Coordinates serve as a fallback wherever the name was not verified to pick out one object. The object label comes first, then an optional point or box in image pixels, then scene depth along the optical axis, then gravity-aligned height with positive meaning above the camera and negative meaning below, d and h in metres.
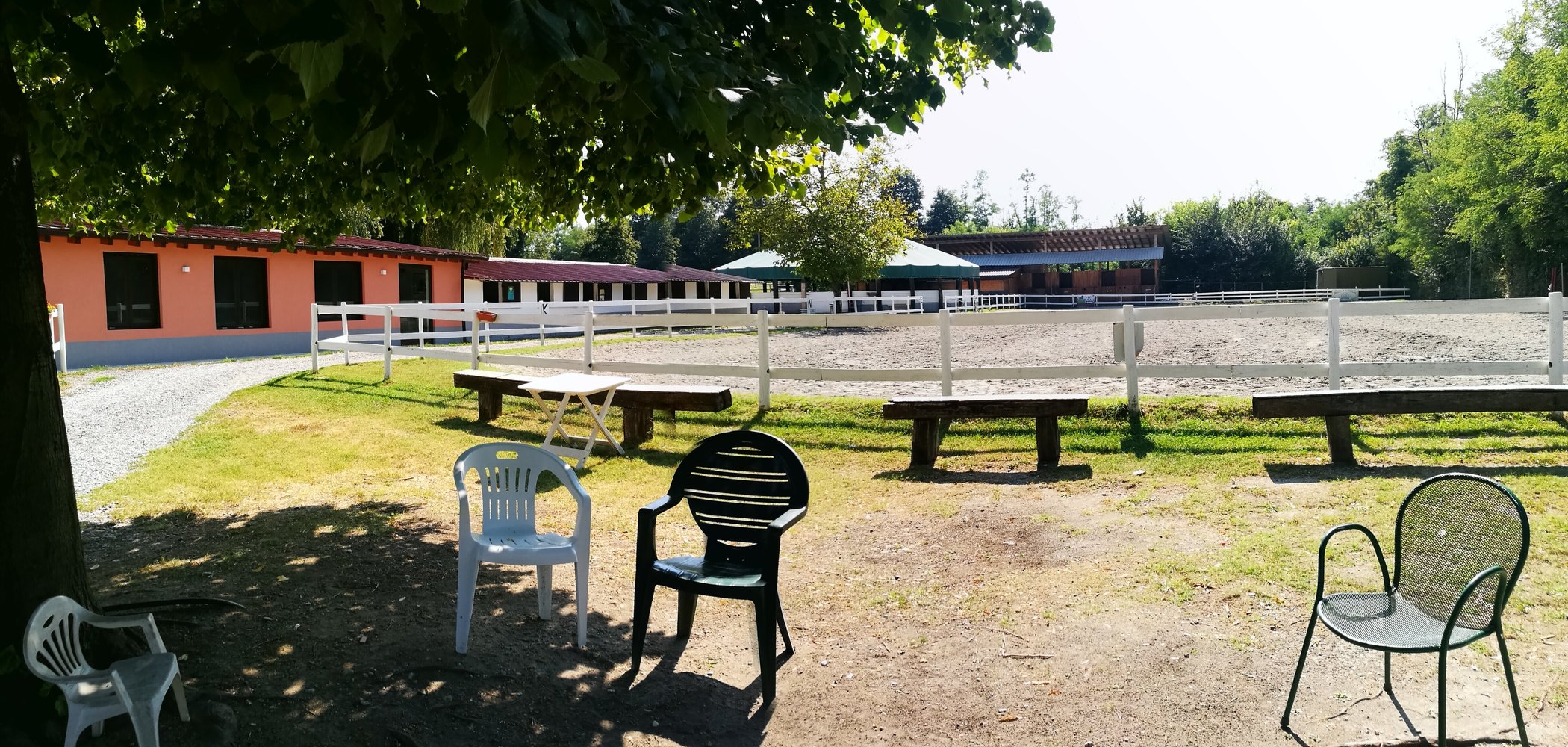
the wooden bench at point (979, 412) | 8.52 -0.85
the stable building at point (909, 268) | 37.22 +1.71
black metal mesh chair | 3.29 -0.93
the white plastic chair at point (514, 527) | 4.52 -0.98
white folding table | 9.36 -0.67
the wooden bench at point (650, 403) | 9.96 -0.82
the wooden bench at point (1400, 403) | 7.99 -0.77
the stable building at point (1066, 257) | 56.22 +2.96
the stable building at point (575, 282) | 33.72 +1.43
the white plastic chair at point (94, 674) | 3.07 -1.09
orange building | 20.12 +0.84
